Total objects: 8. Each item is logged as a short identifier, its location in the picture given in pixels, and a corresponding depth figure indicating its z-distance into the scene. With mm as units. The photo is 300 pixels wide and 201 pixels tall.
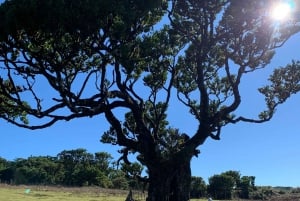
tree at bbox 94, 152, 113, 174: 129250
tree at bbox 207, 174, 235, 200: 84500
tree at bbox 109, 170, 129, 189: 106206
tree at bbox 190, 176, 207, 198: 79444
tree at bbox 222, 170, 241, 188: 97275
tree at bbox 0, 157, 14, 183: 129750
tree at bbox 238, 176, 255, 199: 82312
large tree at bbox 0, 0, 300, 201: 17578
